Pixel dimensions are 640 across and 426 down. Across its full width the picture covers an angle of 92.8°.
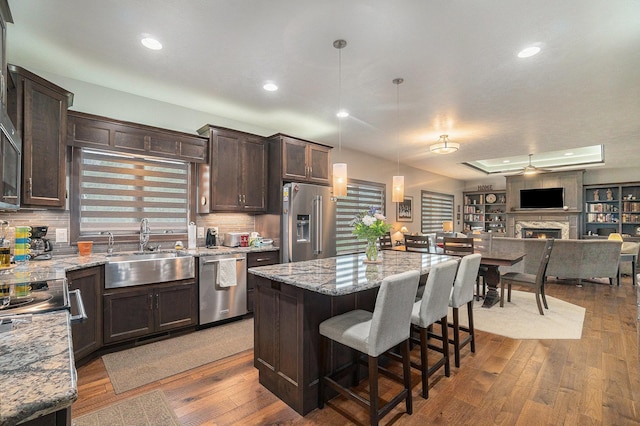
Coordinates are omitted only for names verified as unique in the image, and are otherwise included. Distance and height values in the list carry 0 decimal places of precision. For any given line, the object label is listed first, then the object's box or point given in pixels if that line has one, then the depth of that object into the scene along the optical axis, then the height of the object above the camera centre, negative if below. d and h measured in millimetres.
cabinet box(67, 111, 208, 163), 3098 +861
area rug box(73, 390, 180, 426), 1935 -1317
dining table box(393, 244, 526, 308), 3977 -775
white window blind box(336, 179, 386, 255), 6211 +144
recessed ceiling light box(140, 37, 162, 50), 2533 +1461
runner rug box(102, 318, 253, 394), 2496 -1320
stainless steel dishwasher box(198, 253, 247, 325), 3473 -927
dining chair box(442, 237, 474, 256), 4340 -464
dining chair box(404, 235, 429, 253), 4797 -461
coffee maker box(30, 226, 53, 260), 2852 -268
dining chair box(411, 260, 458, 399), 2156 -668
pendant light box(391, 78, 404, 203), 4219 +366
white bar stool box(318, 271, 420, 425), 1771 -736
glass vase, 2764 -333
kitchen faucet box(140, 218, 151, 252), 3545 -203
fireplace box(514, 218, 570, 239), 8911 -435
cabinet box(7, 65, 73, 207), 2435 +713
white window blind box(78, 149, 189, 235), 3324 +260
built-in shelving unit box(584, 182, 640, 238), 8219 +132
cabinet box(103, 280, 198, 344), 2892 -960
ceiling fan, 7007 +1016
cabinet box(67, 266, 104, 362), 2510 -832
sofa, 5535 -813
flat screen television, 9000 +484
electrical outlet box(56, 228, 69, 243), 3086 -201
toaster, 4094 -336
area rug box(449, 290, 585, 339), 3426 -1330
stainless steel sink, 2896 -546
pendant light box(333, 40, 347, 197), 3442 +406
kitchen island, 2002 -714
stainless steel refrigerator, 4203 -112
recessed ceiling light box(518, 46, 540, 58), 2610 +1422
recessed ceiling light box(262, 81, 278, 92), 3376 +1447
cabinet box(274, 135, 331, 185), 4352 +816
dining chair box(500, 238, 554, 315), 4004 -877
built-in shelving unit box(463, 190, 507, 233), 10781 +120
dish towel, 3557 -688
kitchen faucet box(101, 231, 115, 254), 3391 -278
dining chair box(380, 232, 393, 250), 5523 -552
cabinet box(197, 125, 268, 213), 3924 +555
